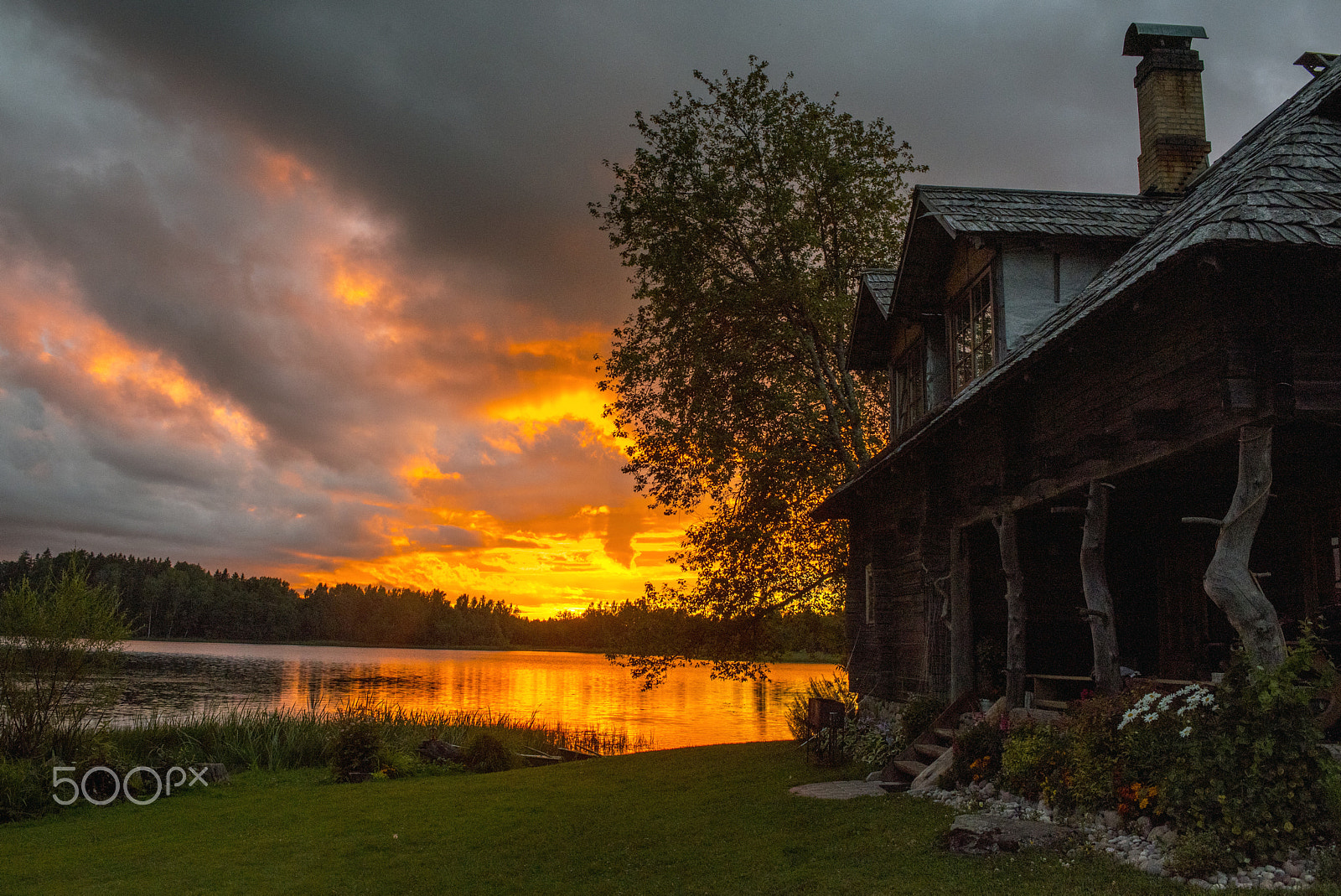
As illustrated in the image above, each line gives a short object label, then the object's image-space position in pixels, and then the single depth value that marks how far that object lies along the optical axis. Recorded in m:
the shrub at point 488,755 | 20.14
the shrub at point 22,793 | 14.01
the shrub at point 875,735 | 14.80
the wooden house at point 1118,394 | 7.95
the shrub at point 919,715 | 14.23
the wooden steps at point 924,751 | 12.52
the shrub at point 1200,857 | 6.41
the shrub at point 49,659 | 15.98
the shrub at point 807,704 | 18.23
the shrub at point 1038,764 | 8.83
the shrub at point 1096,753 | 8.16
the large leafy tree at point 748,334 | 24.12
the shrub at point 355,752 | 17.70
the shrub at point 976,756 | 10.51
